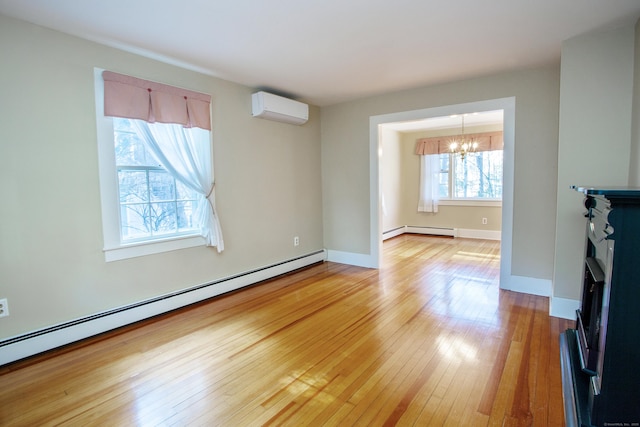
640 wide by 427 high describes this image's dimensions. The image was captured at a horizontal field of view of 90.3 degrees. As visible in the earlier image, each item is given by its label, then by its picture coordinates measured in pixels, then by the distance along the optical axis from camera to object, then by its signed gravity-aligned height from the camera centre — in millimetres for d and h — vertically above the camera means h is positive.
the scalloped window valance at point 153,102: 2619 +838
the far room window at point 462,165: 6320 +529
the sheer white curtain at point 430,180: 7172 +235
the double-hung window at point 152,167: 2656 +250
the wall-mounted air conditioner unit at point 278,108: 3754 +1042
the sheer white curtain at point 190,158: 2934 +356
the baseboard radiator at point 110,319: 2268 -1055
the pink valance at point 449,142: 6250 +993
